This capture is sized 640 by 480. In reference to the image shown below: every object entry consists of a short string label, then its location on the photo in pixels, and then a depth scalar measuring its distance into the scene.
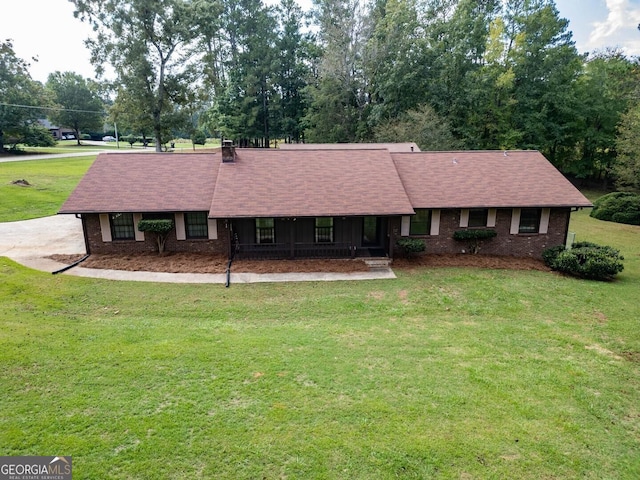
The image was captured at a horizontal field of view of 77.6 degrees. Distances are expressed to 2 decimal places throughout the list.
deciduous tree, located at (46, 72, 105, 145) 62.78
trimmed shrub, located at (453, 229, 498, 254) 16.98
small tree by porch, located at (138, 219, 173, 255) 15.77
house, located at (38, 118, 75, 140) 71.38
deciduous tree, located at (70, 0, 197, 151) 32.78
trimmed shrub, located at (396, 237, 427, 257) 16.38
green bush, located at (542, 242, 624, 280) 15.23
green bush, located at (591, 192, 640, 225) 26.84
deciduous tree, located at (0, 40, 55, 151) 41.50
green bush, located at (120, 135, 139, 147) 66.22
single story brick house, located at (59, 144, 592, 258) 16.00
